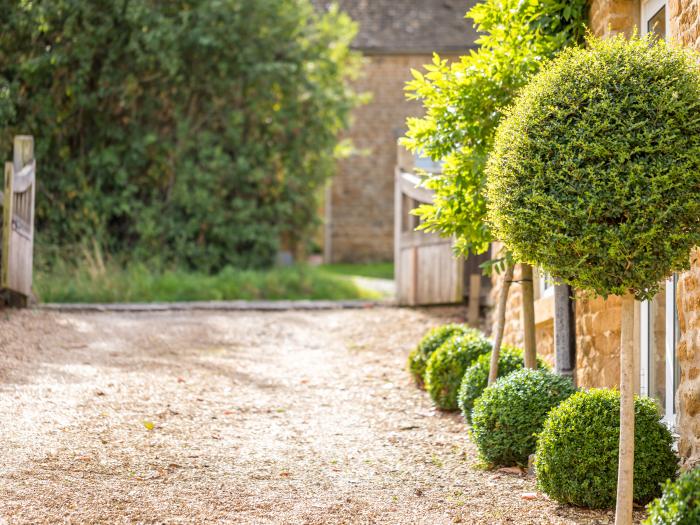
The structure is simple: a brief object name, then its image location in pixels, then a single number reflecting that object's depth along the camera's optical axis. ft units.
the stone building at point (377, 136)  63.77
